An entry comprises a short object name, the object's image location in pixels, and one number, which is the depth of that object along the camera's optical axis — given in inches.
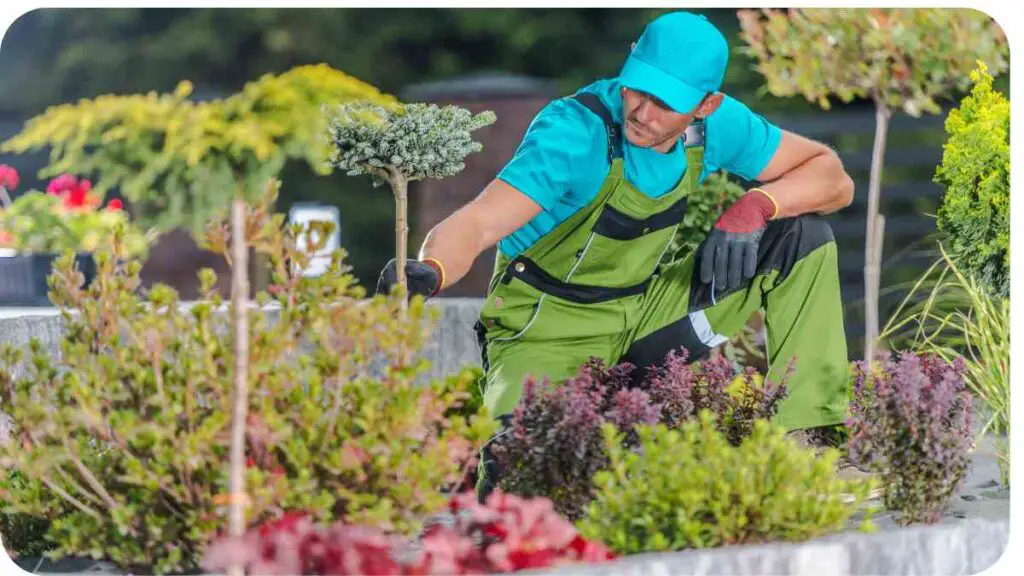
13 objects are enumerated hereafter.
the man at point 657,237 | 295.6
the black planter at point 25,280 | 394.3
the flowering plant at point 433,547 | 219.1
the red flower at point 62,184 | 448.1
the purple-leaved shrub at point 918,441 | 271.3
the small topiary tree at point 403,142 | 308.0
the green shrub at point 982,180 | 347.9
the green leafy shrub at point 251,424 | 231.9
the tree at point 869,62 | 398.9
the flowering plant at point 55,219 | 387.2
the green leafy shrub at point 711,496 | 236.2
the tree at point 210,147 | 217.6
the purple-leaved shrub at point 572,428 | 263.3
